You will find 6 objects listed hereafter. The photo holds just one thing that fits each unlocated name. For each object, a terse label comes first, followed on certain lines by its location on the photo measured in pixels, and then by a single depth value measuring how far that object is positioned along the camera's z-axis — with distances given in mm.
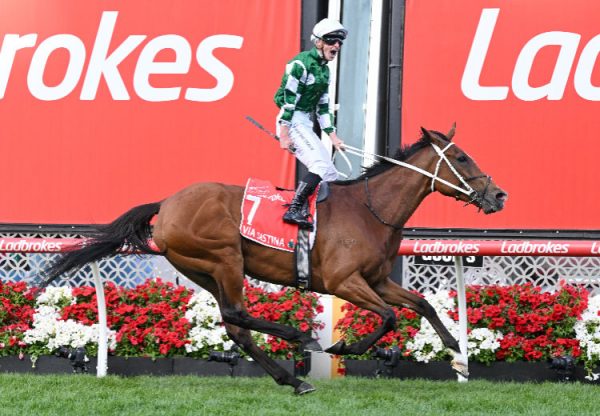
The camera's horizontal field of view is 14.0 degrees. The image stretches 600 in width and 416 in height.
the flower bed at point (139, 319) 16781
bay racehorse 14375
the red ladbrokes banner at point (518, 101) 17953
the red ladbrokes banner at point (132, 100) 18641
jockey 14437
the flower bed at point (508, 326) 16406
